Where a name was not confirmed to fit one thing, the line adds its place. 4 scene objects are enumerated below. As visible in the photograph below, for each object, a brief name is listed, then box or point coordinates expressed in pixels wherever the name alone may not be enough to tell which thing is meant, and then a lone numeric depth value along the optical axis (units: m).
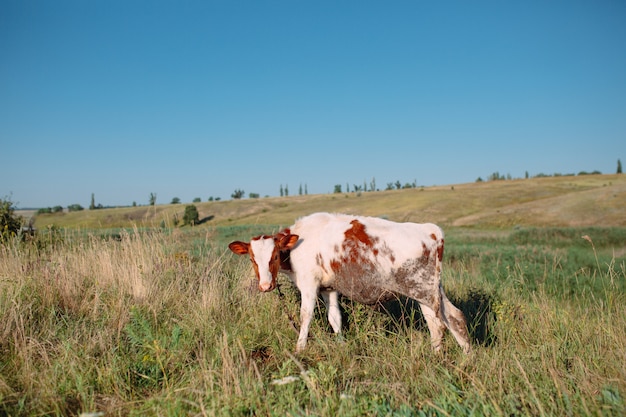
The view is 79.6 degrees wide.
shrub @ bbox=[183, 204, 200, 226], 54.36
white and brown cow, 4.68
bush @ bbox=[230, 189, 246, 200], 126.72
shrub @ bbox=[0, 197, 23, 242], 11.14
